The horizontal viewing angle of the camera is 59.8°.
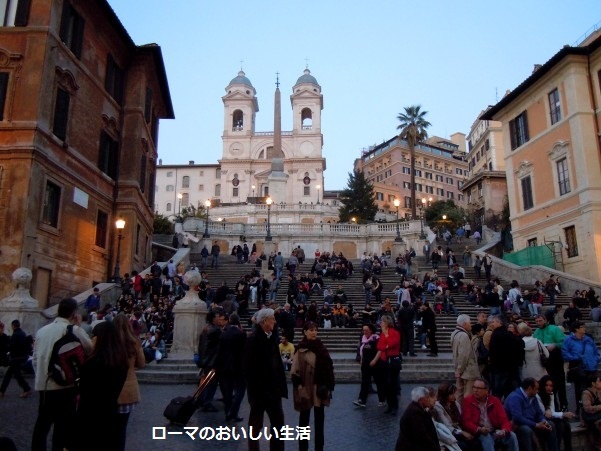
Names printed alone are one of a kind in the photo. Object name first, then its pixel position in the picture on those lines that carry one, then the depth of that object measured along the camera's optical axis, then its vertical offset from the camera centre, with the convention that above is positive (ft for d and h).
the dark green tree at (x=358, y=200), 212.70 +51.66
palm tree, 185.26 +70.84
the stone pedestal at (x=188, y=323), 44.39 +0.31
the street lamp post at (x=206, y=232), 121.90 +21.82
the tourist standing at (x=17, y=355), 32.35 -1.80
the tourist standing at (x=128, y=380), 16.21 -1.74
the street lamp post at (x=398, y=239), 119.03 +19.59
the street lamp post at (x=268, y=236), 122.21 +20.83
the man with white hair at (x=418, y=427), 17.19 -3.31
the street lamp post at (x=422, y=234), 123.24 +21.62
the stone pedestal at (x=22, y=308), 47.57 +1.68
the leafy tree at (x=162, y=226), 142.10 +27.25
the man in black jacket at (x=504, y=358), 26.48 -1.61
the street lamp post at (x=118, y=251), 70.64 +10.62
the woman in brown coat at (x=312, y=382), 20.80 -2.20
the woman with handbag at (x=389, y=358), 30.71 -1.88
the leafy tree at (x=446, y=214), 178.24 +42.93
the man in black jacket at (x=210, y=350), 29.25 -1.30
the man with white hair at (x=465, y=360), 27.45 -1.73
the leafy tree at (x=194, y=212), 205.53 +47.67
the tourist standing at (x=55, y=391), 17.72 -2.19
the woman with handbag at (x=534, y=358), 27.50 -1.64
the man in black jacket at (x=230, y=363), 28.27 -1.94
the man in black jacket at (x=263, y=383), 18.79 -2.01
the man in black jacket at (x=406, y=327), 45.80 -0.04
